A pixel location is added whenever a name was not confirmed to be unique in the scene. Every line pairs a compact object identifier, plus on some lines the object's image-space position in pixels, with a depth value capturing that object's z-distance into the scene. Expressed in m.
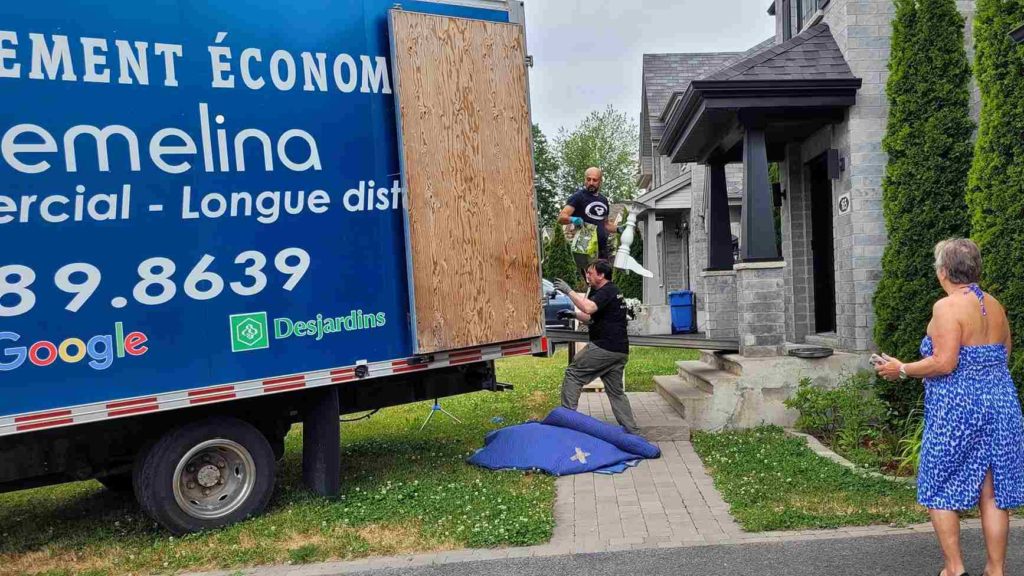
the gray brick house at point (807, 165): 8.51
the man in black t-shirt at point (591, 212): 8.60
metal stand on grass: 9.27
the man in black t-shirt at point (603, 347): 7.64
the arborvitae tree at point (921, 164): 7.73
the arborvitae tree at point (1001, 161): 6.43
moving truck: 4.81
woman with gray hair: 3.86
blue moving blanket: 6.76
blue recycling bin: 14.97
